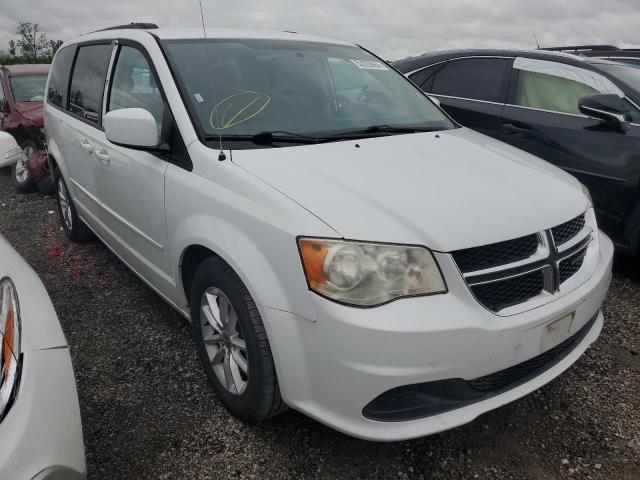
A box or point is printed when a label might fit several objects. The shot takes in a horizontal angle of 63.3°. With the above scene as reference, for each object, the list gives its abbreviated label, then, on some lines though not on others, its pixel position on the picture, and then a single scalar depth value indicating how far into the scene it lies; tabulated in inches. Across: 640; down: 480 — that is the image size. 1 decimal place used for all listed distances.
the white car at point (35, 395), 48.1
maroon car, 243.1
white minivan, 65.9
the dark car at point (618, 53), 238.2
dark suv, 133.1
